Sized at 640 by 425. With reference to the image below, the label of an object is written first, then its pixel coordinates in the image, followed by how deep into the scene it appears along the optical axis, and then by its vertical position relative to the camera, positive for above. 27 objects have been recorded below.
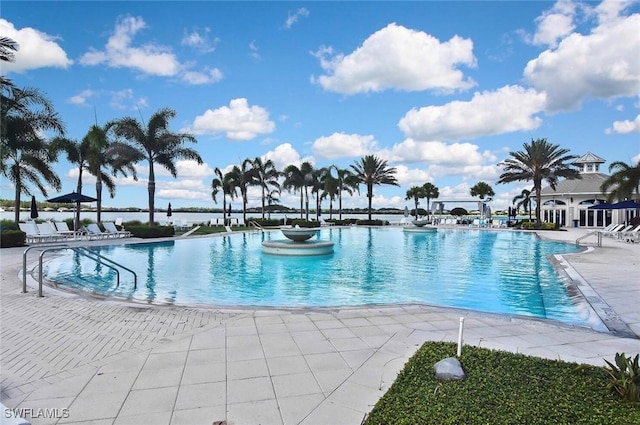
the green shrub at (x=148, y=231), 22.72 -1.51
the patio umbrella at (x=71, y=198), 20.62 +0.43
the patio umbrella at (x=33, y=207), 22.98 -0.07
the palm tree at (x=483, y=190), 65.75 +2.98
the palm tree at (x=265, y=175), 38.56 +3.23
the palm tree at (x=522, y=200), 56.41 +1.12
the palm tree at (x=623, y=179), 25.02 +1.95
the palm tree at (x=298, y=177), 40.69 +3.18
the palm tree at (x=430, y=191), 63.59 +2.70
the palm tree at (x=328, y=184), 41.22 +2.46
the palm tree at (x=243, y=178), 38.19 +2.86
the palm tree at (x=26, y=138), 17.58 +3.25
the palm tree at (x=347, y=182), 42.97 +2.83
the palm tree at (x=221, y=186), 38.56 +2.16
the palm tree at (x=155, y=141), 24.42 +4.27
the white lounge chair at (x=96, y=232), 21.36 -1.47
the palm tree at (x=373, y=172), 42.09 +3.89
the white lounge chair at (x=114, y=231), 22.41 -1.48
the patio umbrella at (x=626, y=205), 23.65 +0.17
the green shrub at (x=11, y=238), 16.51 -1.43
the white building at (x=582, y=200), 34.69 +0.73
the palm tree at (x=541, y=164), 31.80 +3.68
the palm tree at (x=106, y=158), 24.21 +3.21
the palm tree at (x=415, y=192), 65.08 +2.58
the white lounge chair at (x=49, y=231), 19.51 -1.32
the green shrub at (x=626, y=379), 3.19 -1.51
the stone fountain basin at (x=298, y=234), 17.38 -1.25
